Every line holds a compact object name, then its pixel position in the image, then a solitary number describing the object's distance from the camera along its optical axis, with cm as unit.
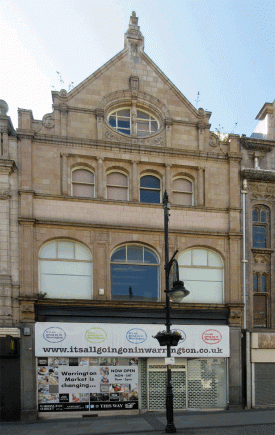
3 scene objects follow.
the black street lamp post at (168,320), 1366
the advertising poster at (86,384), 1742
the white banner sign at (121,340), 1748
